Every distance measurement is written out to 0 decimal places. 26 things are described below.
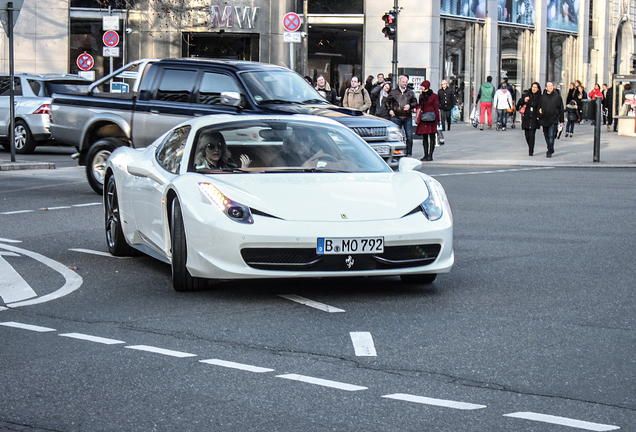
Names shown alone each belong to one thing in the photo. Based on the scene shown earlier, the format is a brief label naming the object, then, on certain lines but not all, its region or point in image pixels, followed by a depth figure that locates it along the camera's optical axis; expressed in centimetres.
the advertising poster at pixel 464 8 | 4066
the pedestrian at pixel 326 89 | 2705
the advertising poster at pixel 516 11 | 4419
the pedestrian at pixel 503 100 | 3694
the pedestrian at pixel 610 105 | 3912
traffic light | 2989
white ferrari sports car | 707
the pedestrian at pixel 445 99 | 3547
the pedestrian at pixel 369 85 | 3300
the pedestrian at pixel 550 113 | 2512
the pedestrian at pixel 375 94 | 2875
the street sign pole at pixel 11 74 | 1980
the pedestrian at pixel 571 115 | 3475
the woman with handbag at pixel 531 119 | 2530
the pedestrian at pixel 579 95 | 3928
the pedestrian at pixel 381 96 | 2638
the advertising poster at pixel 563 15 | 4794
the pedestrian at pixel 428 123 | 2364
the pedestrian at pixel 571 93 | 3878
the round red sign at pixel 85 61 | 3491
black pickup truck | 1540
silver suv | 2317
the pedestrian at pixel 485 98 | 3734
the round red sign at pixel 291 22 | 2547
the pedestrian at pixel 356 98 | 2464
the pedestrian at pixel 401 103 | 2316
